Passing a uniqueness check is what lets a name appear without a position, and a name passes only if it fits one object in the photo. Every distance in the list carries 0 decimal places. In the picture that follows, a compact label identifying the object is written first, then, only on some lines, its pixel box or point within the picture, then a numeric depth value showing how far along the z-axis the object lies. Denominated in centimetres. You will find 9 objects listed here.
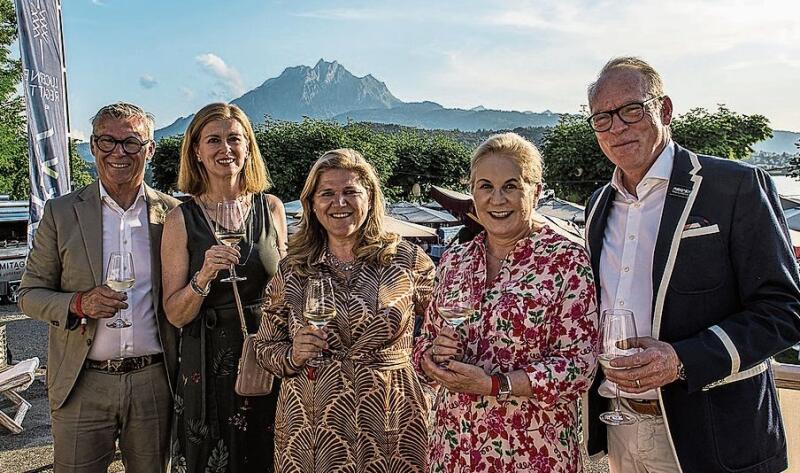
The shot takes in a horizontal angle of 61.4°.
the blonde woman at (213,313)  378
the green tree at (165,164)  4097
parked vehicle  2086
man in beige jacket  382
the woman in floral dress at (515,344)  260
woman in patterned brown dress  320
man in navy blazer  253
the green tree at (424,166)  4703
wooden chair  725
